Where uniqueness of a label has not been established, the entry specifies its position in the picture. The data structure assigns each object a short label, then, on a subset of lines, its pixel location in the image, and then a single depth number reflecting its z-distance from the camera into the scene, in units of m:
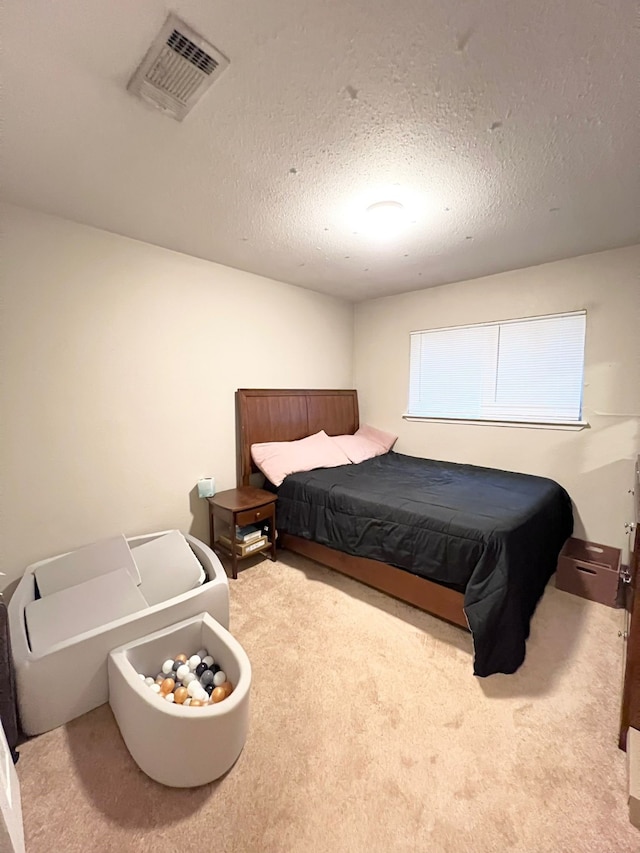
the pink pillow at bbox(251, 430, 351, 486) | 2.89
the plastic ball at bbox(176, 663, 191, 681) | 1.45
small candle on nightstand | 2.66
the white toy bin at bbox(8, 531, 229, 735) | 1.35
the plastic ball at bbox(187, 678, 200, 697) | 1.35
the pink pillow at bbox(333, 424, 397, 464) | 3.40
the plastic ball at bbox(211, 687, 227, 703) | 1.32
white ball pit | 1.13
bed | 1.68
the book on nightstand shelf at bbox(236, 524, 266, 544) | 2.57
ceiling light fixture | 1.86
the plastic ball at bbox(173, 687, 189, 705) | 1.32
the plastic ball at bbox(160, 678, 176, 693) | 1.37
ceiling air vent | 0.99
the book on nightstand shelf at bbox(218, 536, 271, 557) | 2.54
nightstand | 2.47
